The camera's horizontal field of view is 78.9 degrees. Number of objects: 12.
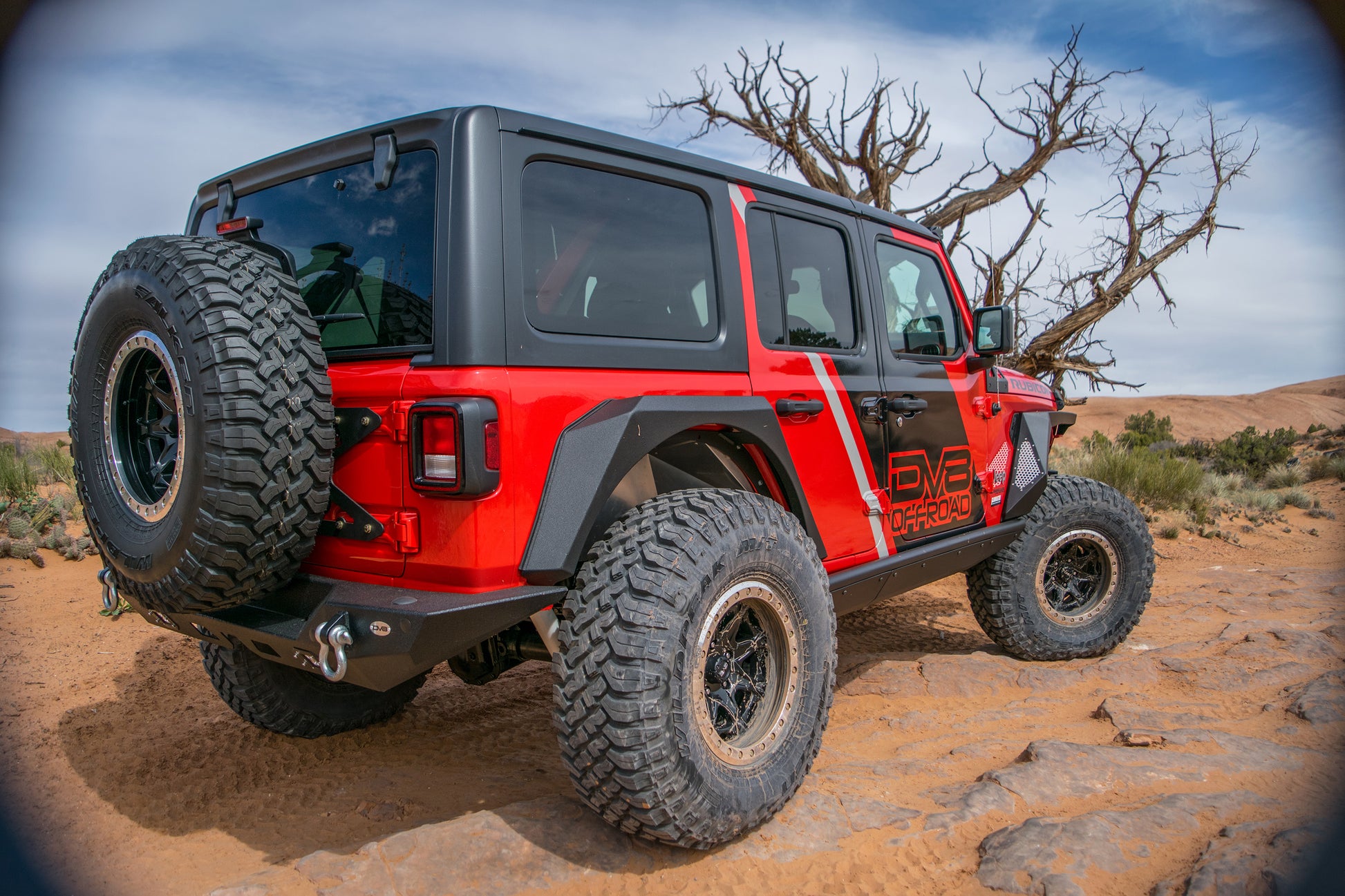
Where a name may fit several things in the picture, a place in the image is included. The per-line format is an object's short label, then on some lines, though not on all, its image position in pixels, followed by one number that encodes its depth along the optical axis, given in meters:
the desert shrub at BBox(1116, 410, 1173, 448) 18.55
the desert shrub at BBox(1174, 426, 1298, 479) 14.59
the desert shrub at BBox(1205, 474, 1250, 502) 11.71
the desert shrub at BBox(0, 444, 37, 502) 8.62
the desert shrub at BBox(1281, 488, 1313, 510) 11.34
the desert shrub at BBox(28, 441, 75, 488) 10.20
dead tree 11.70
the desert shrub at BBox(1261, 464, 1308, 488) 13.26
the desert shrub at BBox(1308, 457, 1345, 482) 13.17
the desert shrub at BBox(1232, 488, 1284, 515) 10.86
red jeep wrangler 2.20
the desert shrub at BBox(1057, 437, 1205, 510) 10.57
